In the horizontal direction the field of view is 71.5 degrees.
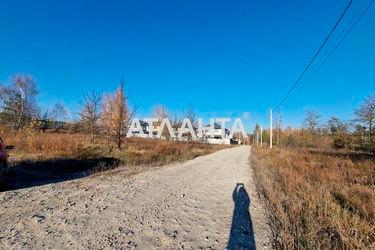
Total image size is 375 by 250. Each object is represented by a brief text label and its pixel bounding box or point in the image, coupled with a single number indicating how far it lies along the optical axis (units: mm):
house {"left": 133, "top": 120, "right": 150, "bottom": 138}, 91888
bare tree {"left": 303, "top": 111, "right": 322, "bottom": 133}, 51309
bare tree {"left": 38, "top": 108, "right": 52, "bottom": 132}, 46694
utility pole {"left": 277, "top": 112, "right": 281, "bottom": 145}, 62981
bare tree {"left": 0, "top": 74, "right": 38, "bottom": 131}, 42619
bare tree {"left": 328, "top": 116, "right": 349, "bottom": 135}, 44200
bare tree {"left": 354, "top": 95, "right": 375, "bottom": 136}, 37062
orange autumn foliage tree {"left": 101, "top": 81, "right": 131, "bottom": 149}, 21281
